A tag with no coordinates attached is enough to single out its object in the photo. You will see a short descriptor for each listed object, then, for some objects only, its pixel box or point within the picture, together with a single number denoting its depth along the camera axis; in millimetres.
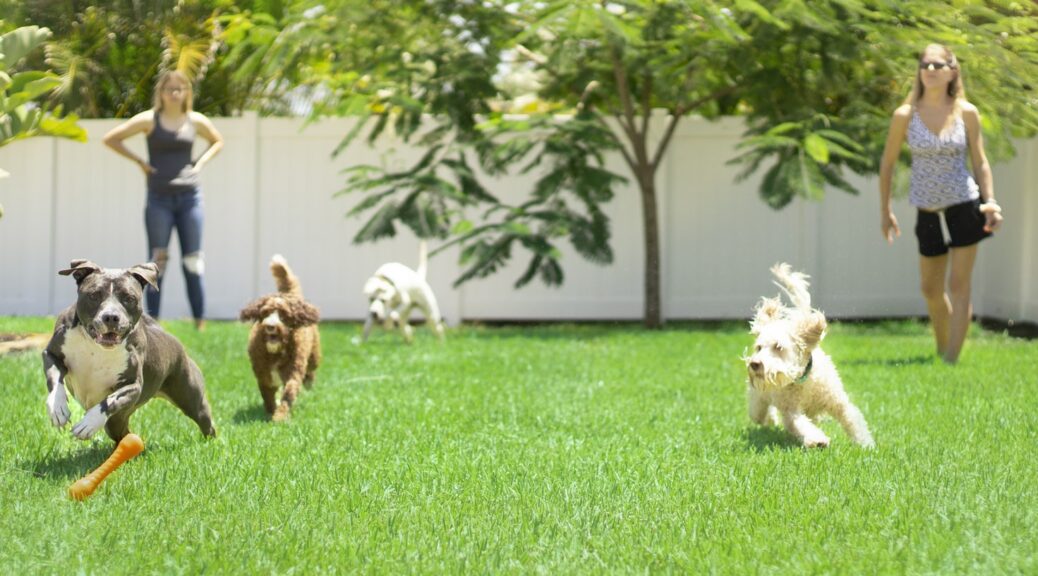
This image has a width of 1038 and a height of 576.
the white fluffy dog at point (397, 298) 8602
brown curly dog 5492
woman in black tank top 8523
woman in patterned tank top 6707
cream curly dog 4562
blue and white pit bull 3920
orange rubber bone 3748
